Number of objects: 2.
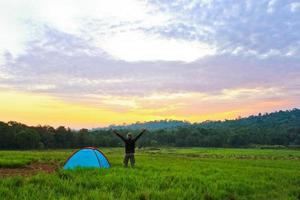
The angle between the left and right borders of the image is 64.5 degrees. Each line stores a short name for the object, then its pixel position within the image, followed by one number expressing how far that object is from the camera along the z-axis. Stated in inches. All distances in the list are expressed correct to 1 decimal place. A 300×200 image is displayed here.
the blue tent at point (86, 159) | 445.9
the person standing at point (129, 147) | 506.7
